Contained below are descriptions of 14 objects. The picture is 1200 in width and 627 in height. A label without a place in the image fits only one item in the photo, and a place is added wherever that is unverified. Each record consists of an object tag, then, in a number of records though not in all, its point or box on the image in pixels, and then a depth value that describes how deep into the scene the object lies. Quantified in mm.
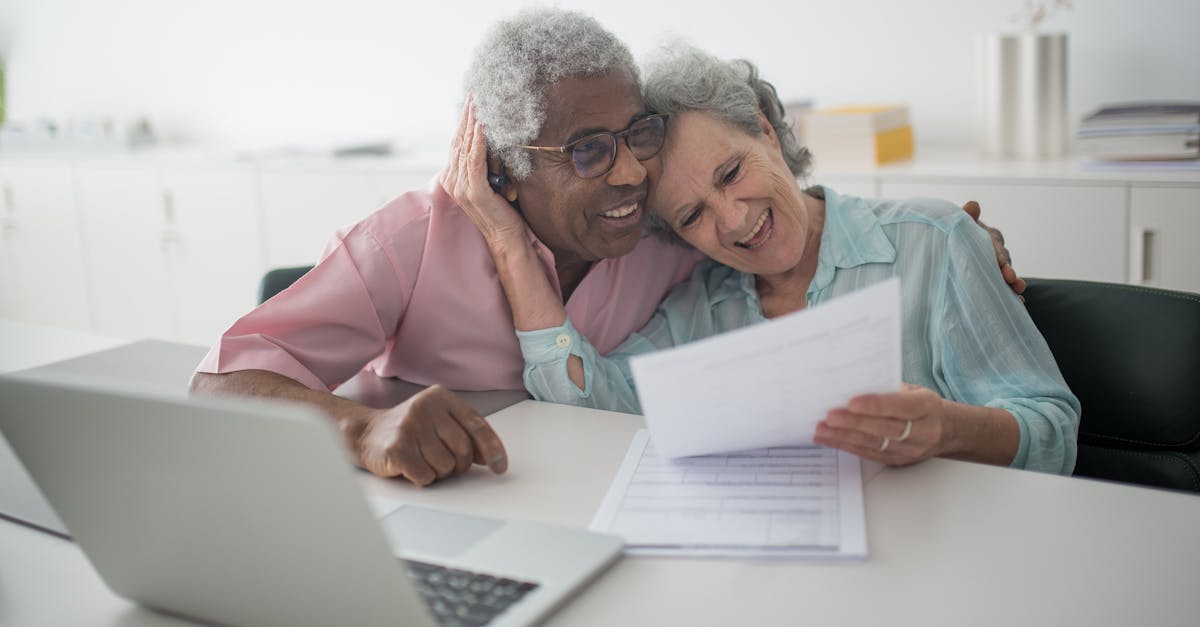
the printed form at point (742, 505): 1030
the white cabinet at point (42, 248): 4418
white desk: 907
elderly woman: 1562
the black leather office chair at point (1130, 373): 1446
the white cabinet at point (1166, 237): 2375
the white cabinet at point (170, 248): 3928
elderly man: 1579
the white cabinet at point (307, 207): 3559
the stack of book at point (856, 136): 2793
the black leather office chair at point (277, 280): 1984
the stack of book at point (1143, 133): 2396
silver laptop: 800
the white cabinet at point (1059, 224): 2457
